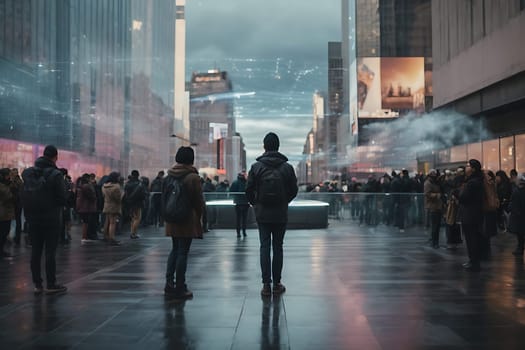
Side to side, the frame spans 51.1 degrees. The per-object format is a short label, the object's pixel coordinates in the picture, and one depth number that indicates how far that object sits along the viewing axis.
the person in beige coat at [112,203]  12.95
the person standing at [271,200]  6.46
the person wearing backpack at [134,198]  14.34
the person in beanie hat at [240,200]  14.93
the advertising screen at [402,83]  67.75
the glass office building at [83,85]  28.22
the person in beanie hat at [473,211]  8.70
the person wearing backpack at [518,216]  10.62
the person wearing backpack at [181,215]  6.36
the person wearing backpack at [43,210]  6.65
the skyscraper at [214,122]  52.50
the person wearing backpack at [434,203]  12.01
